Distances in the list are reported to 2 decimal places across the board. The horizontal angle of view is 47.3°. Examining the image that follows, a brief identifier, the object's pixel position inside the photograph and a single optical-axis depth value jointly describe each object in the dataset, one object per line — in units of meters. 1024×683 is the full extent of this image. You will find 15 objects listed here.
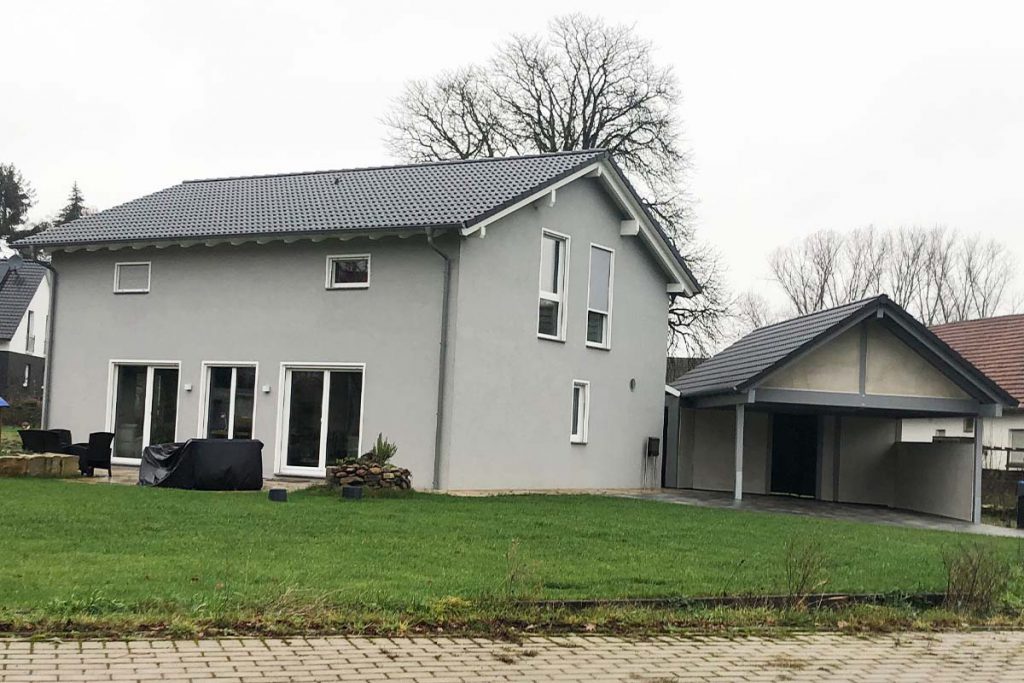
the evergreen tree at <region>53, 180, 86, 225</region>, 69.62
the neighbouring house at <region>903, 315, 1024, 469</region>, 33.75
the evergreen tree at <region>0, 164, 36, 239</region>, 71.19
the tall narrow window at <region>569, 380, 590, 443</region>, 23.31
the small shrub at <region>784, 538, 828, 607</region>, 9.74
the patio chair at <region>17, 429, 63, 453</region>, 20.42
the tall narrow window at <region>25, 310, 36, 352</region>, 55.19
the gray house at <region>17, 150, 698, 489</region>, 20.78
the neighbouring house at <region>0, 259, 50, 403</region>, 52.88
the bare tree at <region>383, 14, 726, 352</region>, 40.59
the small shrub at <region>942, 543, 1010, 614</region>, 10.28
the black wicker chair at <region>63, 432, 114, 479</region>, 20.20
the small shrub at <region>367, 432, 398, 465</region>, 18.69
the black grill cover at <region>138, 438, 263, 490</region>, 18.81
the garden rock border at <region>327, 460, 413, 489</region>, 18.36
